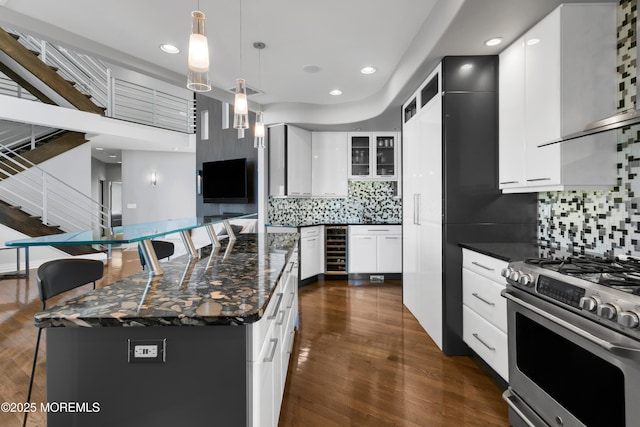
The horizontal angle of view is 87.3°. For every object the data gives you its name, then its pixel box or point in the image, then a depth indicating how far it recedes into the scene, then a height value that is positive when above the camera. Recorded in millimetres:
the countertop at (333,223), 4992 -205
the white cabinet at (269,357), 1092 -596
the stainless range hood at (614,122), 1396 +394
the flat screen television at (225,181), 5509 +509
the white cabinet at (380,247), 5320 -581
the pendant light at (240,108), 2250 +710
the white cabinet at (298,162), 5195 +783
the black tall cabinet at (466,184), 2730 +215
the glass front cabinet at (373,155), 5582 +927
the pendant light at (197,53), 1484 +704
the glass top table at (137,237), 1207 -102
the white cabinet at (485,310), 2143 -700
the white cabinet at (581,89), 2020 +735
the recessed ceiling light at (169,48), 3100 +1535
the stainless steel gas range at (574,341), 1160 -544
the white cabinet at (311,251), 5000 -628
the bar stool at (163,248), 2459 -281
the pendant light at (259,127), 2974 +750
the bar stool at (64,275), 1756 -358
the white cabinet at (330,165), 5598 +762
